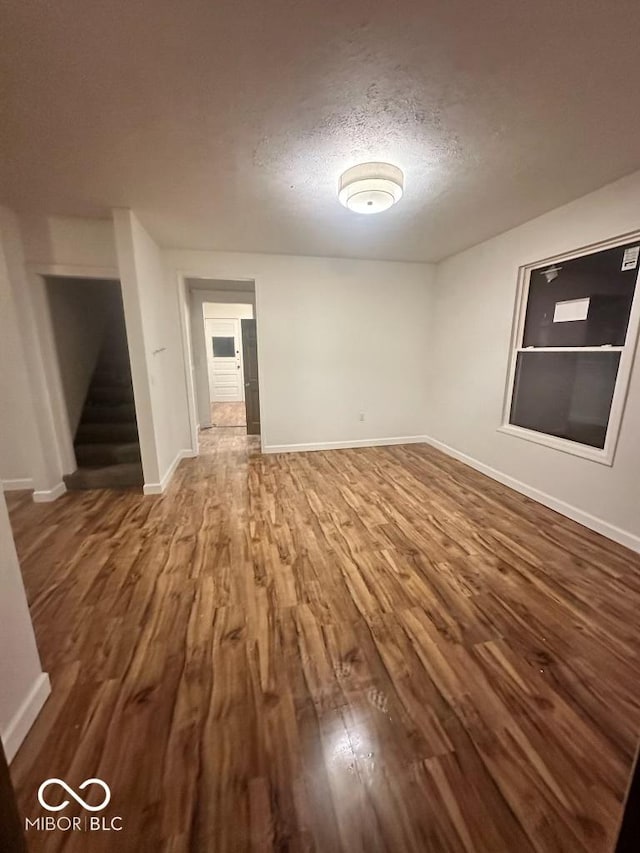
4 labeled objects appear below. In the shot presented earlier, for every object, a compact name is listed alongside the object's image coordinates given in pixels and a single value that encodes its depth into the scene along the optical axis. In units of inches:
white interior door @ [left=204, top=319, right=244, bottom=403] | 307.4
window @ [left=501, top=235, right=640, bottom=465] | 93.3
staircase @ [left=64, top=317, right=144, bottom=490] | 133.0
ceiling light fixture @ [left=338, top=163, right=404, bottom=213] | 79.3
